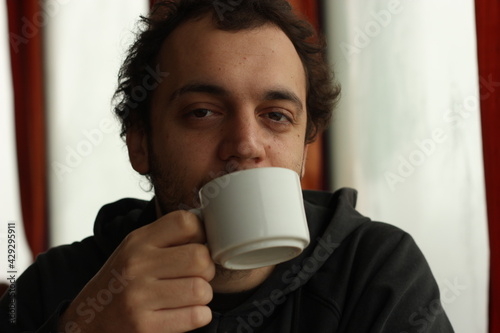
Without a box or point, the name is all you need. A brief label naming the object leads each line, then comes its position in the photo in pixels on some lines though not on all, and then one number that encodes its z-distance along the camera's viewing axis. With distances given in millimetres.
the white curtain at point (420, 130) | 1669
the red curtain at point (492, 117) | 1528
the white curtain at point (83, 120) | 1891
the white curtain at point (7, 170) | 1832
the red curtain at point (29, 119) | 1836
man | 756
